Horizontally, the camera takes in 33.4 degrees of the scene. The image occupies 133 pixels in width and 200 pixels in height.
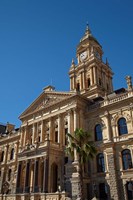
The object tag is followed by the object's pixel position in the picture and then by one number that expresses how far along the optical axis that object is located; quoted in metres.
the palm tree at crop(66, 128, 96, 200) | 26.55
